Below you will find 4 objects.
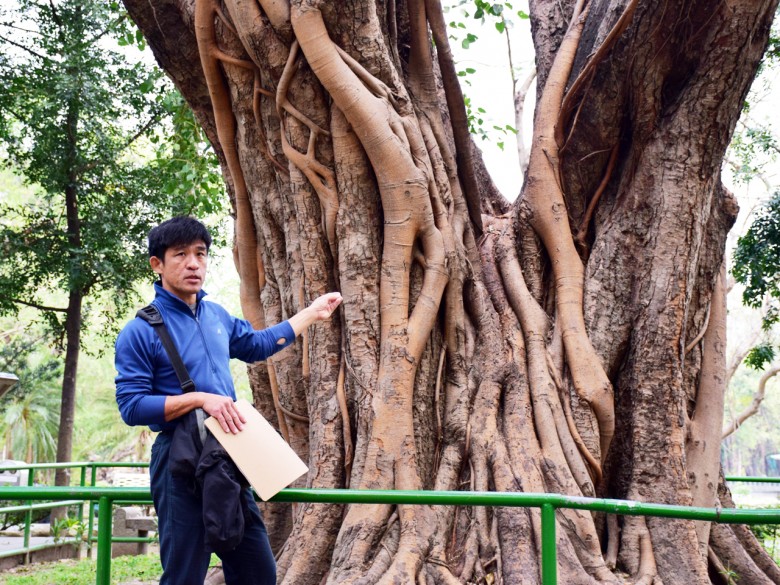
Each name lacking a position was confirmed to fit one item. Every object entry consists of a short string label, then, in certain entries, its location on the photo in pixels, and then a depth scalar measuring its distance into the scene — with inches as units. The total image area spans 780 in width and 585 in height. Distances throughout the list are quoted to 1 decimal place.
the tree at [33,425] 1082.1
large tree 174.9
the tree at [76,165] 437.7
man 107.4
